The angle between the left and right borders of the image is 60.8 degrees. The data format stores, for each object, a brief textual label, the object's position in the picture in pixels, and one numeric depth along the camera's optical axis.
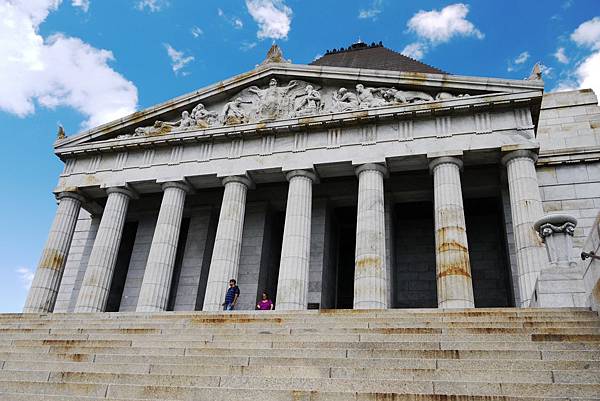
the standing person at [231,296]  18.40
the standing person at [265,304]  18.14
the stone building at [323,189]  20.08
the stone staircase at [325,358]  7.66
